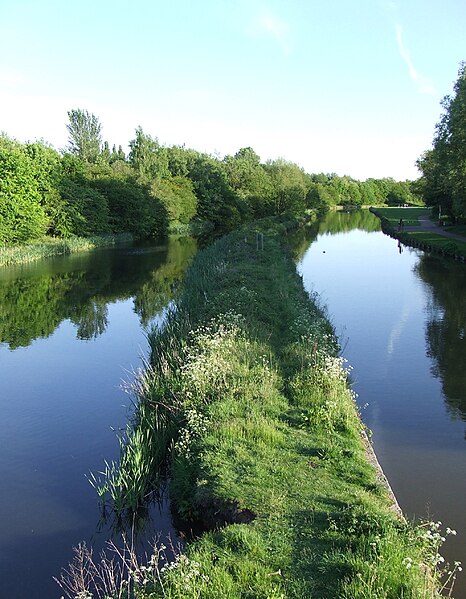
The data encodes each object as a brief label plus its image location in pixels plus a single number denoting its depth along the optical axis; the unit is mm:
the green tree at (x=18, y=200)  41250
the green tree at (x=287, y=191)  81875
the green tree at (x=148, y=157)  71562
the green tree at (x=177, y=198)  66544
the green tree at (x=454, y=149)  31812
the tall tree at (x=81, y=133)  91625
